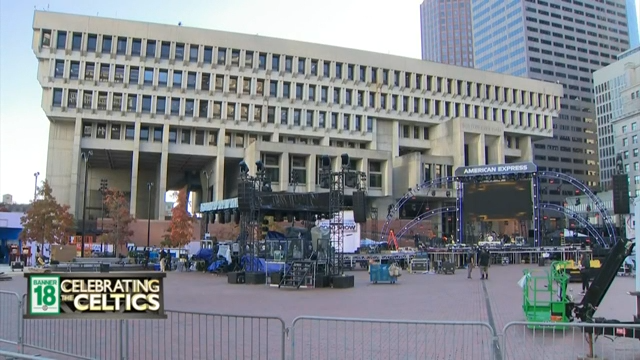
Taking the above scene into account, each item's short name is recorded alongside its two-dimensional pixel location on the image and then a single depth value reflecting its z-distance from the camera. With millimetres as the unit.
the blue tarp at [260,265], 26484
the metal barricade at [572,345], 7638
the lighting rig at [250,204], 25359
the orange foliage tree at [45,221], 45562
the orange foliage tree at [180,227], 57356
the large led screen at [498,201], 47719
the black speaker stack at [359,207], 22797
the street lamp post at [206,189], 77338
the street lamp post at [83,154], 64181
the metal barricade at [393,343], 8719
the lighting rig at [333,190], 22578
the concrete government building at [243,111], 65375
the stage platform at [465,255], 37219
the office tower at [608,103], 133375
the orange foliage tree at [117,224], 55750
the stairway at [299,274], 22344
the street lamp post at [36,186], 49656
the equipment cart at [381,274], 24328
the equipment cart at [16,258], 37934
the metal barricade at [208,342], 8430
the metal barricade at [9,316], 8300
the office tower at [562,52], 150125
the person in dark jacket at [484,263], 26484
